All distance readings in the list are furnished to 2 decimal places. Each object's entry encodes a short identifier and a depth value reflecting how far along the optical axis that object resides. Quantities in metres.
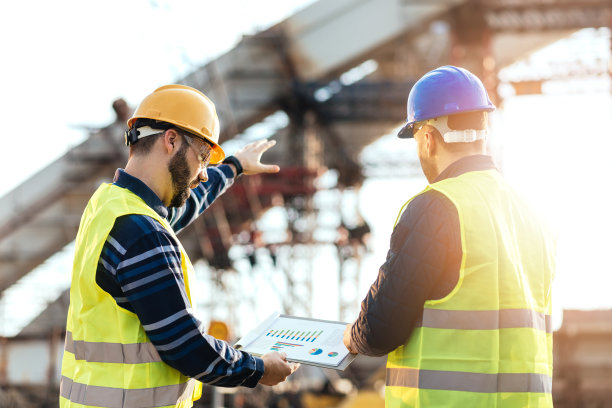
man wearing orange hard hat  2.95
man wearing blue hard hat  2.92
